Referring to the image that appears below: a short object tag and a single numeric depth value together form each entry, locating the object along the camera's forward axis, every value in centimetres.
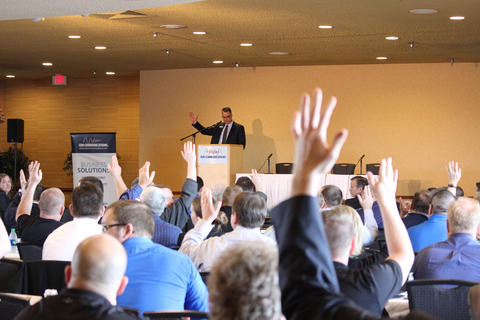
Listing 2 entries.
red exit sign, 1744
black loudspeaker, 1599
